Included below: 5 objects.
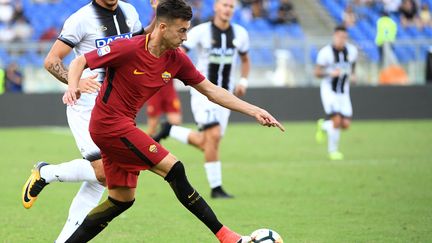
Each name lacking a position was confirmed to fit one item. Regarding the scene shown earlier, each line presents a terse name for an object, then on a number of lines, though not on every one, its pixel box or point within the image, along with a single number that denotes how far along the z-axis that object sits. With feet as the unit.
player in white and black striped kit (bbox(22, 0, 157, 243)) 49.29
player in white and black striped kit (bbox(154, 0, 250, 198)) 76.74
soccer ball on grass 45.03
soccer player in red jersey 43.11
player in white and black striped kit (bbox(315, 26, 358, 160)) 113.70
